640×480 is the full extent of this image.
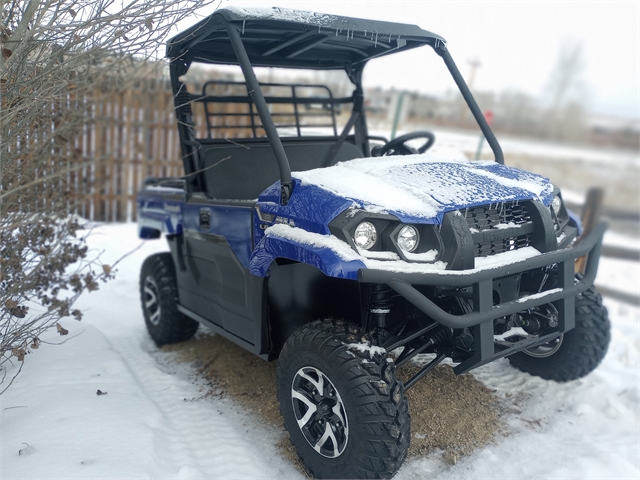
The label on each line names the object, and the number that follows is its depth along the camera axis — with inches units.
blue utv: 90.6
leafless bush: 99.0
